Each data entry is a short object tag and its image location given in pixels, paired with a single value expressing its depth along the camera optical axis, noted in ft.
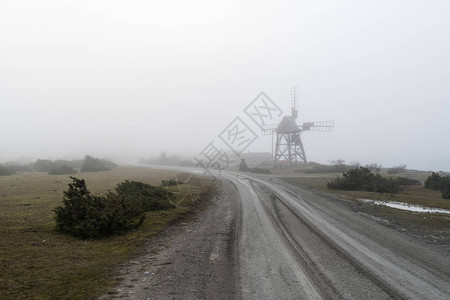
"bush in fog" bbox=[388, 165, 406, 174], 157.25
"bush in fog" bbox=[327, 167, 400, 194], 78.54
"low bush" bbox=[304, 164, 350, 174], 165.07
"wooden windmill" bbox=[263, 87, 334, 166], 217.77
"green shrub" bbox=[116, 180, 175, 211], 46.75
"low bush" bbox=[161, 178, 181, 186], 84.58
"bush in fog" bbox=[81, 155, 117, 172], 163.41
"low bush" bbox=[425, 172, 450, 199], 76.98
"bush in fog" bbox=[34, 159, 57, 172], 170.19
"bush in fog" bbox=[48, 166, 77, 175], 133.69
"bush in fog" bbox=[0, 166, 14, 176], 123.54
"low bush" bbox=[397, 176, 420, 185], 93.43
